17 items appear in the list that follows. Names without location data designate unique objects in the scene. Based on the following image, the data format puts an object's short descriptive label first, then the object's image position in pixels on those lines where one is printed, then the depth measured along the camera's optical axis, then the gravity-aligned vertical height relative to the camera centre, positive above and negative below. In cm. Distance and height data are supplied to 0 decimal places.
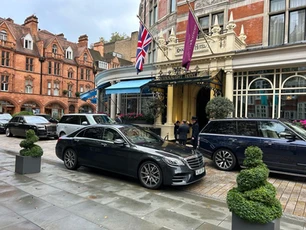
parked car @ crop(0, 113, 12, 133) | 2020 -69
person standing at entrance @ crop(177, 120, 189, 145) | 1045 -64
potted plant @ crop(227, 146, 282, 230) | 296 -102
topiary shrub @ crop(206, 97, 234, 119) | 1048 +45
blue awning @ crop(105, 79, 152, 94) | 1398 +167
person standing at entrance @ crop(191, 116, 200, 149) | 1045 -58
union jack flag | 1275 +383
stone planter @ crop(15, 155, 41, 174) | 685 -146
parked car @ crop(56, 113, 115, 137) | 1304 -34
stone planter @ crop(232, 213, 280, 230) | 296 -130
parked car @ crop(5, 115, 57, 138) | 1572 -87
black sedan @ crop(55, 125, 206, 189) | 566 -101
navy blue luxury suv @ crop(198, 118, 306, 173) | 666 -68
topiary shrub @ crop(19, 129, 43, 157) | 695 -97
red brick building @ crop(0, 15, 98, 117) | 3709 +739
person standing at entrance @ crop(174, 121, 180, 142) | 1251 -60
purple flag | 1080 +342
